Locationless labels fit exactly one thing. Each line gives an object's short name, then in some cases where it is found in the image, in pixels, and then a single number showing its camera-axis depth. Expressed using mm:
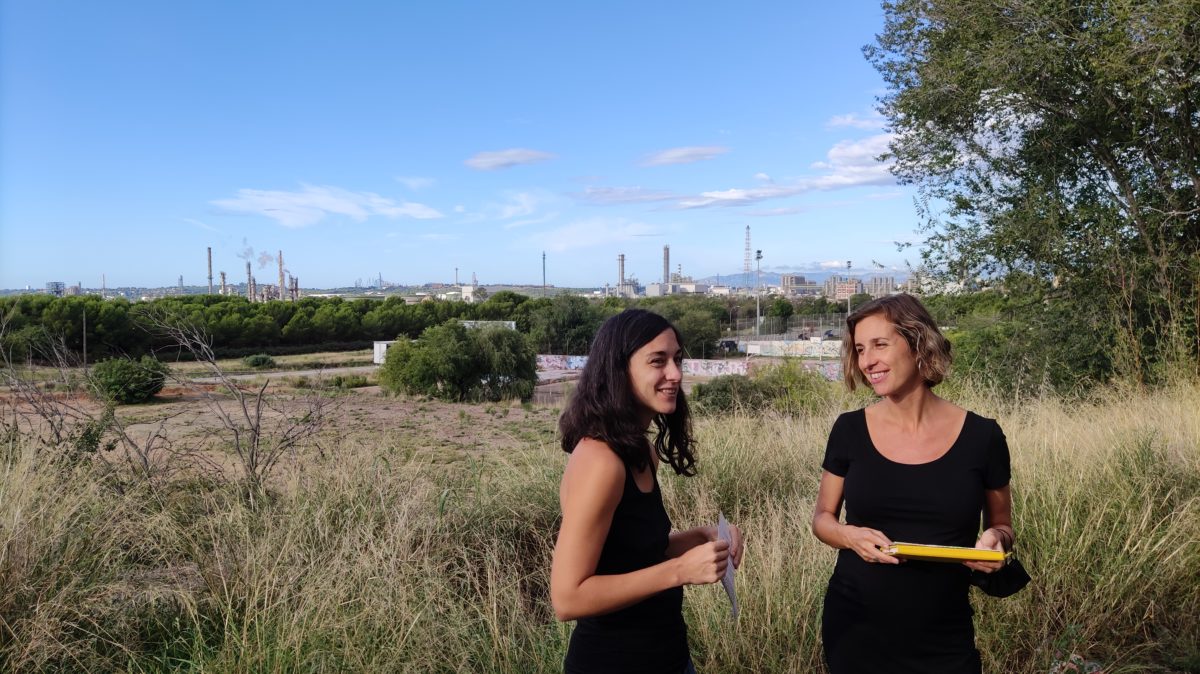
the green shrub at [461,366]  39125
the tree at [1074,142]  8828
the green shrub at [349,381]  43456
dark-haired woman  1599
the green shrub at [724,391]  18933
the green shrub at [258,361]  55900
